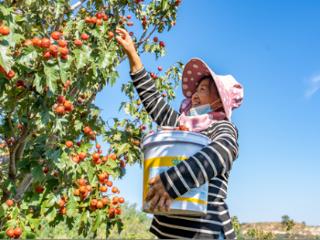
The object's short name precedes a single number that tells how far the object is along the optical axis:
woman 1.87
